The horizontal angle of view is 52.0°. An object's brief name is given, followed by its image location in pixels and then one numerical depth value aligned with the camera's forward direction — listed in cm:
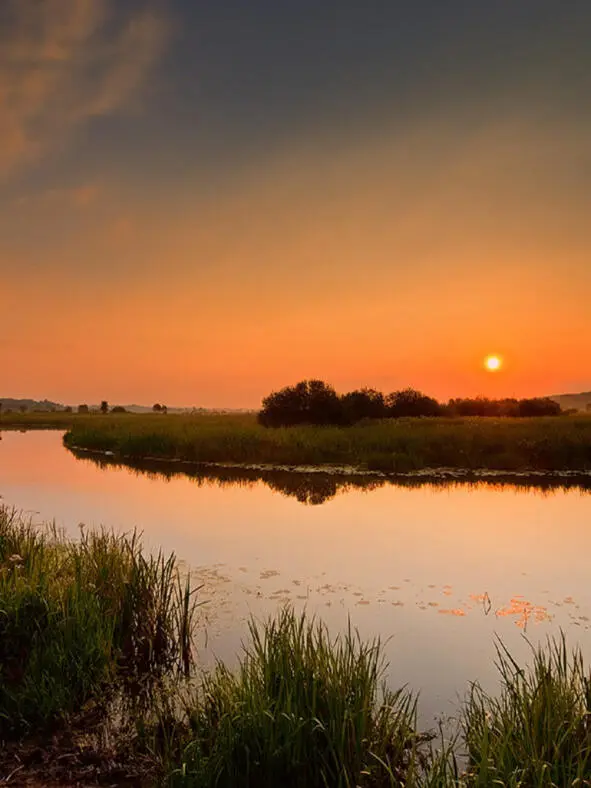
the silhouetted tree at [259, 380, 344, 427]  4512
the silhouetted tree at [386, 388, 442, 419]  5003
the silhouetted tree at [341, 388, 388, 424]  4606
